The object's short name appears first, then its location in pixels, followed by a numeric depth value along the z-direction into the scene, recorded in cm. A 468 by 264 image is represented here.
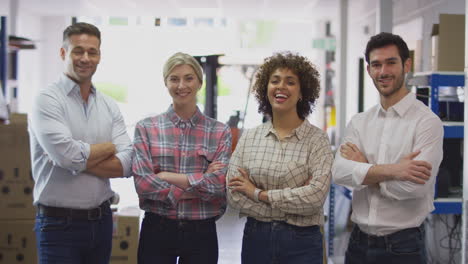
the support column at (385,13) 578
